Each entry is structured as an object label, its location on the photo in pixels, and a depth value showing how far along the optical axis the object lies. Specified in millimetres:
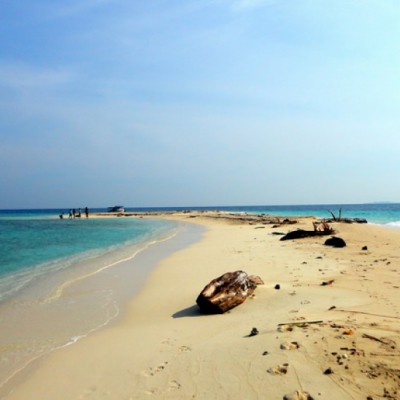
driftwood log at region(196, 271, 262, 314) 7561
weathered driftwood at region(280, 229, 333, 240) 21078
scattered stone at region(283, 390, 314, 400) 4012
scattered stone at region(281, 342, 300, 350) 5117
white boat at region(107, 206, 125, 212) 114725
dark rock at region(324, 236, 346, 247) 16828
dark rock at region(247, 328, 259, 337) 5842
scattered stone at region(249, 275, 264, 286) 9200
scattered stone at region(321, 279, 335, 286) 9216
